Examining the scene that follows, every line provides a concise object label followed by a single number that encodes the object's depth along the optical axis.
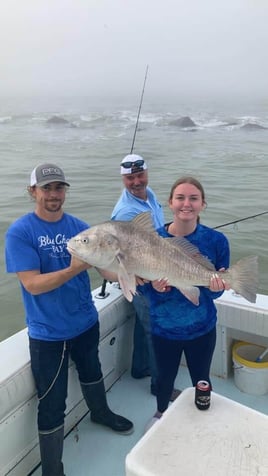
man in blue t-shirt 2.33
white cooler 1.73
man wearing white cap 3.18
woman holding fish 2.45
